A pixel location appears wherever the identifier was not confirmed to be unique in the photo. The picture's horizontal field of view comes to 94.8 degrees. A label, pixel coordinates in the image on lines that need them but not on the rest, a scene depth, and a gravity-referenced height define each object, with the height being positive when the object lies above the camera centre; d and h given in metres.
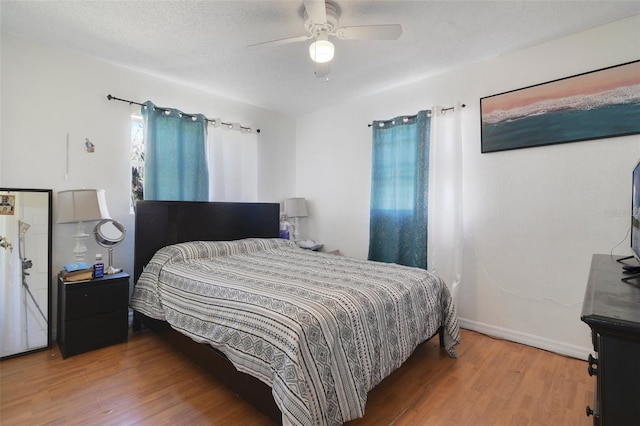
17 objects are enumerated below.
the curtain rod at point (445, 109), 3.08 +1.12
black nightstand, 2.34 -0.79
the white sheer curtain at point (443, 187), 3.02 +0.31
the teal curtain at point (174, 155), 3.07 +0.69
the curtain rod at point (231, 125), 3.59 +1.18
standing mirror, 2.34 -0.43
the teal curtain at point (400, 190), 3.23 +0.30
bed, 1.42 -0.59
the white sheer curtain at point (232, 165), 3.62 +0.67
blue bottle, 2.52 -0.45
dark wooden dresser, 0.68 -0.35
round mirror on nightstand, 2.66 -0.16
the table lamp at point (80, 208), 2.44 +0.08
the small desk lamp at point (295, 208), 4.27 +0.13
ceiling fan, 1.89 +1.22
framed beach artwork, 2.22 +0.88
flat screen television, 1.41 -0.01
